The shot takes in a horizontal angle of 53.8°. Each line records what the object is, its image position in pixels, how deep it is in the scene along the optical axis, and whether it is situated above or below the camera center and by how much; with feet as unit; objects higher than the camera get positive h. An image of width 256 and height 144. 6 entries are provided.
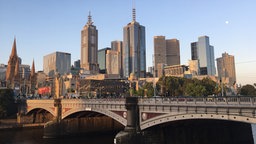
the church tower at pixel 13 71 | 552.99 +40.21
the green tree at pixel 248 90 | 352.16 -6.20
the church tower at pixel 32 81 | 620.08 +18.73
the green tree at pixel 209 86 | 313.12 +0.26
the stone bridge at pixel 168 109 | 90.07 -10.30
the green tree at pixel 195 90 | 272.72 -3.90
